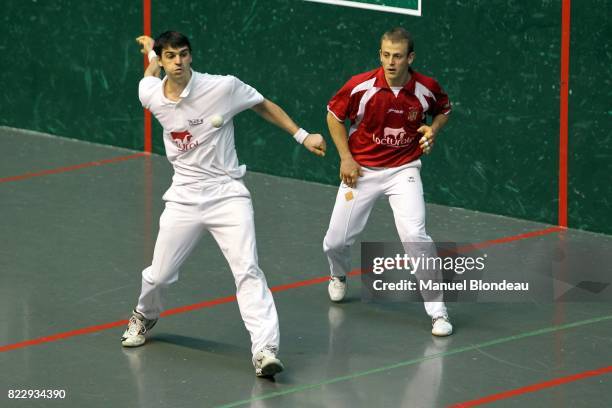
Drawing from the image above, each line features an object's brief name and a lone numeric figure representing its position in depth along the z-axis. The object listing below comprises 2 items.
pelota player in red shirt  15.79
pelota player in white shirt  14.47
